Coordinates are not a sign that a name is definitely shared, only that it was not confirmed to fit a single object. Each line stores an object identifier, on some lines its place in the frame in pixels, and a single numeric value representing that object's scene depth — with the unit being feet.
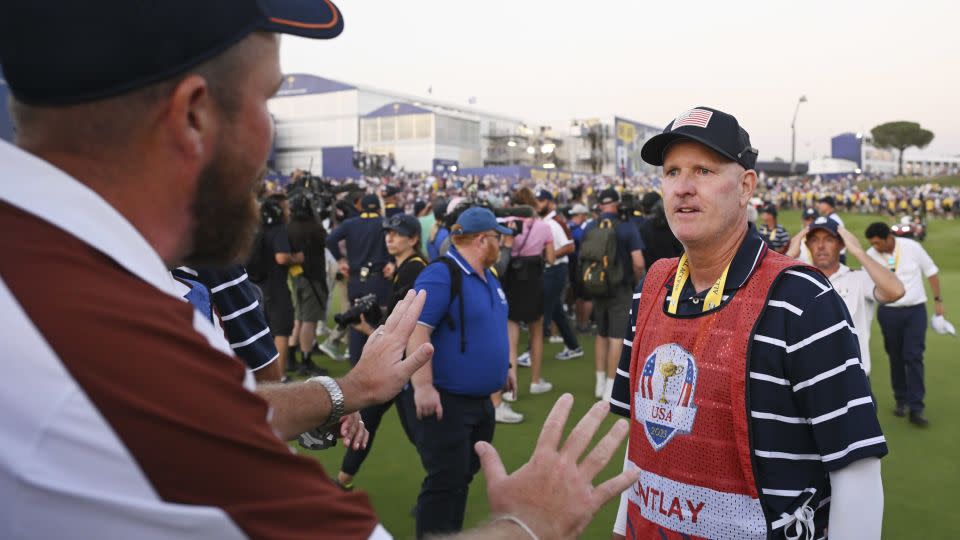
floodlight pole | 149.79
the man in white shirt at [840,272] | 17.71
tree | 286.46
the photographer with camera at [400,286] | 14.43
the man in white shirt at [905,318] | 21.98
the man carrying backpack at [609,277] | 23.52
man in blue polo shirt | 12.73
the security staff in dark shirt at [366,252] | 23.62
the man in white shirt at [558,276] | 28.45
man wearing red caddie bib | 6.20
